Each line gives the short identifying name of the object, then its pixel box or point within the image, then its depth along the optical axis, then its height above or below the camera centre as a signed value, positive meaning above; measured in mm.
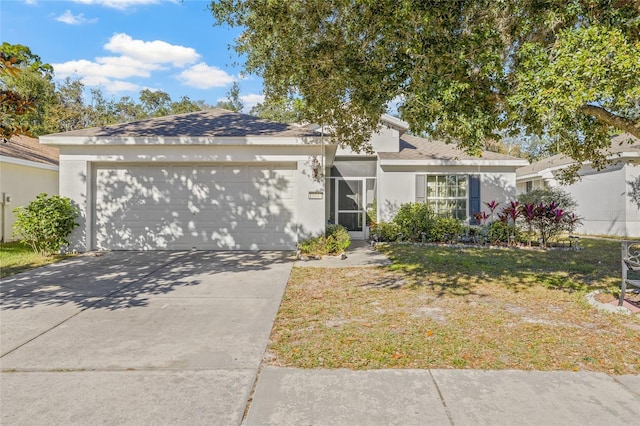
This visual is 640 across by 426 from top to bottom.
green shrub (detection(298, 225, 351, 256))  9750 -864
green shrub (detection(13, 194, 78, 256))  8945 -323
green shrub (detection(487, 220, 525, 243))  12484 -681
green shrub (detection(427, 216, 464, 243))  12836 -666
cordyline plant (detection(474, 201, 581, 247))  12102 -241
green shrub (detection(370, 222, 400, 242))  13242 -727
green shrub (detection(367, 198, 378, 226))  14501 -71
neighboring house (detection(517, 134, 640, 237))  15352 +824
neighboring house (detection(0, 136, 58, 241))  12258 +1189
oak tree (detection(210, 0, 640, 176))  4023 +2031
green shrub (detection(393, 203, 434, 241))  12945 -334
